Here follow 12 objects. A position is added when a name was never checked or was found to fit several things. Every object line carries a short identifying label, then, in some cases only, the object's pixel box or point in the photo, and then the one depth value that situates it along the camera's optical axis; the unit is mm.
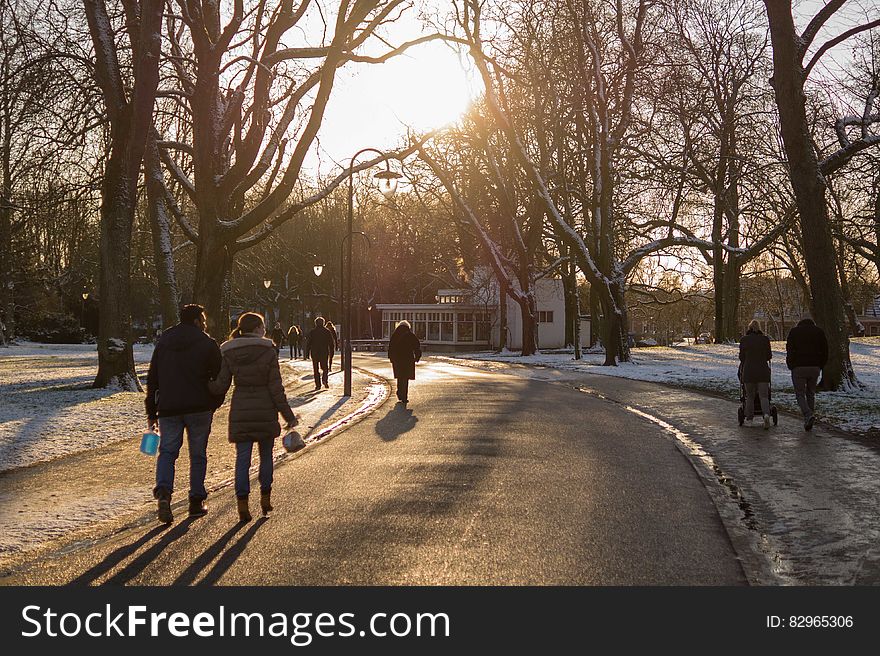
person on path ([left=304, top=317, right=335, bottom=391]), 24578
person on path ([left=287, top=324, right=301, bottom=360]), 40656
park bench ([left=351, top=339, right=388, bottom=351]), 66750
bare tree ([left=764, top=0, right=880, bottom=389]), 19453
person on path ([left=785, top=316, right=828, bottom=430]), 13961
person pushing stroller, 14062
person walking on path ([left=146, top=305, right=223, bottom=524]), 7965
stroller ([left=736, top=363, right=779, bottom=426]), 14692
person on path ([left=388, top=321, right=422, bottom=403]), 19156
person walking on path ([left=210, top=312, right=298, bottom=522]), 7977
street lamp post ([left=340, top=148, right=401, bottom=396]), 23031
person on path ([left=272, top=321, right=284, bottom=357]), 32719
